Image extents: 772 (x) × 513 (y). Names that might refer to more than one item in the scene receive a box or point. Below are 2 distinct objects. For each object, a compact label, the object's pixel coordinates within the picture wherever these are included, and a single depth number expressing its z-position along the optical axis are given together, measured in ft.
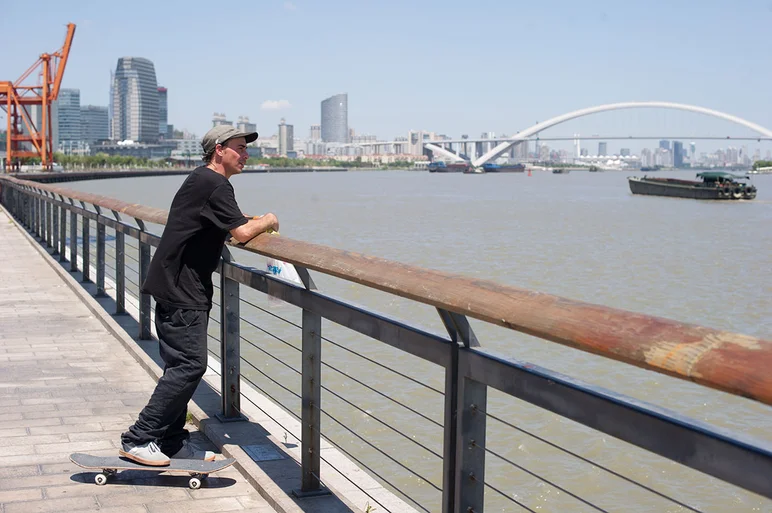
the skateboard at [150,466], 14.15
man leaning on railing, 13.79
